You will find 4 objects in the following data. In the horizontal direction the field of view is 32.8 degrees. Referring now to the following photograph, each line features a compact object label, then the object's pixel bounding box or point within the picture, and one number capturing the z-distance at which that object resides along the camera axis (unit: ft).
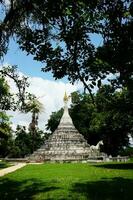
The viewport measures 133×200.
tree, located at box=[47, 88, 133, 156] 63.84
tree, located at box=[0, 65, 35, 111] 29.54
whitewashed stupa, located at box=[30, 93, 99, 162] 101.93
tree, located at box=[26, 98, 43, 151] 138.64
